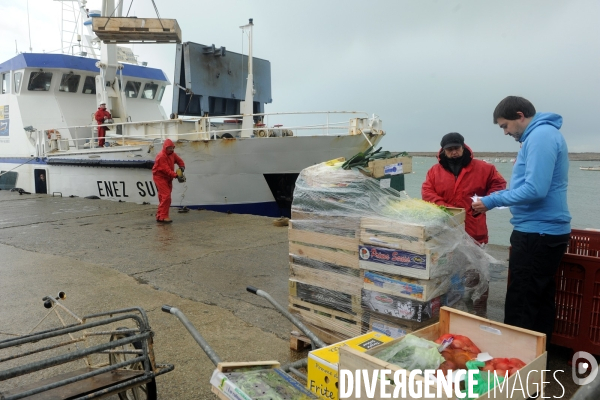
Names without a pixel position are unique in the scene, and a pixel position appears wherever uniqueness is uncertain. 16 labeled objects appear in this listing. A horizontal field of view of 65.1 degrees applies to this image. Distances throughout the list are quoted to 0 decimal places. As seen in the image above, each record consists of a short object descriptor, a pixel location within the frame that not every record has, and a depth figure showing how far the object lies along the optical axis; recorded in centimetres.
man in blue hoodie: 273
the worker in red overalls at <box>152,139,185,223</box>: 877
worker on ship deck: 1220
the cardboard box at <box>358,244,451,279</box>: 268
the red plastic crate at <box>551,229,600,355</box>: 299
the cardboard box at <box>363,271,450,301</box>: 270
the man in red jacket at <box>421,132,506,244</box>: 386
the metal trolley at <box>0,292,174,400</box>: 209
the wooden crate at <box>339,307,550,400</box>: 181
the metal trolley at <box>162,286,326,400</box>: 196
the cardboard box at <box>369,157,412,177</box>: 335
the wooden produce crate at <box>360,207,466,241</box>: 268
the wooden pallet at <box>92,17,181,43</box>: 990
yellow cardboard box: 216
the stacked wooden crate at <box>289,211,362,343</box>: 302
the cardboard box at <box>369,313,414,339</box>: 280
